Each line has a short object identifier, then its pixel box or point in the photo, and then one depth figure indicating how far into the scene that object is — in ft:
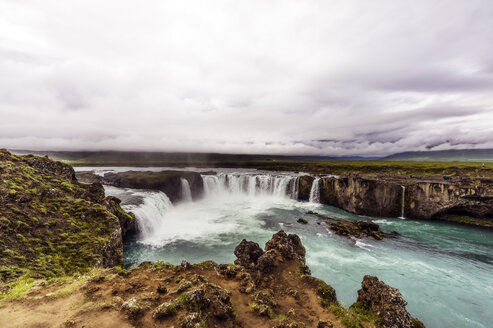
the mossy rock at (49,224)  41.14
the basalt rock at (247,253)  46.11
